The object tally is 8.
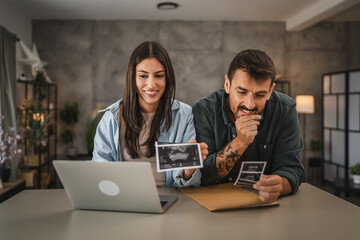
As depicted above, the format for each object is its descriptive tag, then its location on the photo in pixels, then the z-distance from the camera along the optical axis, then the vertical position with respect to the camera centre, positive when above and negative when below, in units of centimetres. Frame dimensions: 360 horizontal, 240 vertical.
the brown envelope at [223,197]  125 -33
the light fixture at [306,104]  574 +22
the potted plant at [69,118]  598 -5
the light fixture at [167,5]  511 +174
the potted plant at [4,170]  420 -71
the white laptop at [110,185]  116 -25
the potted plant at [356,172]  433 -74
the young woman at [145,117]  161 -1
